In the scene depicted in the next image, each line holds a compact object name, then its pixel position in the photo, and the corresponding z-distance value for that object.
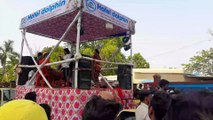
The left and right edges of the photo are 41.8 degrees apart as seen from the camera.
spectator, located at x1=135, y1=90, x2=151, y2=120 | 3.91
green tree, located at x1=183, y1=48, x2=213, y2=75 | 34.72
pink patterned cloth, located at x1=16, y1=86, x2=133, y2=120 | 5.96
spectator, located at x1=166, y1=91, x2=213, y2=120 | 1.29
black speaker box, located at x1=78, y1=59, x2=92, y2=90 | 6.23
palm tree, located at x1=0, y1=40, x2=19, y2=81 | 40.66
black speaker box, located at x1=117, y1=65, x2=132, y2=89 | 7.94
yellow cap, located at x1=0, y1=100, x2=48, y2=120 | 1.40
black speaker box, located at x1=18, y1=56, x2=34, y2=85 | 8.29
